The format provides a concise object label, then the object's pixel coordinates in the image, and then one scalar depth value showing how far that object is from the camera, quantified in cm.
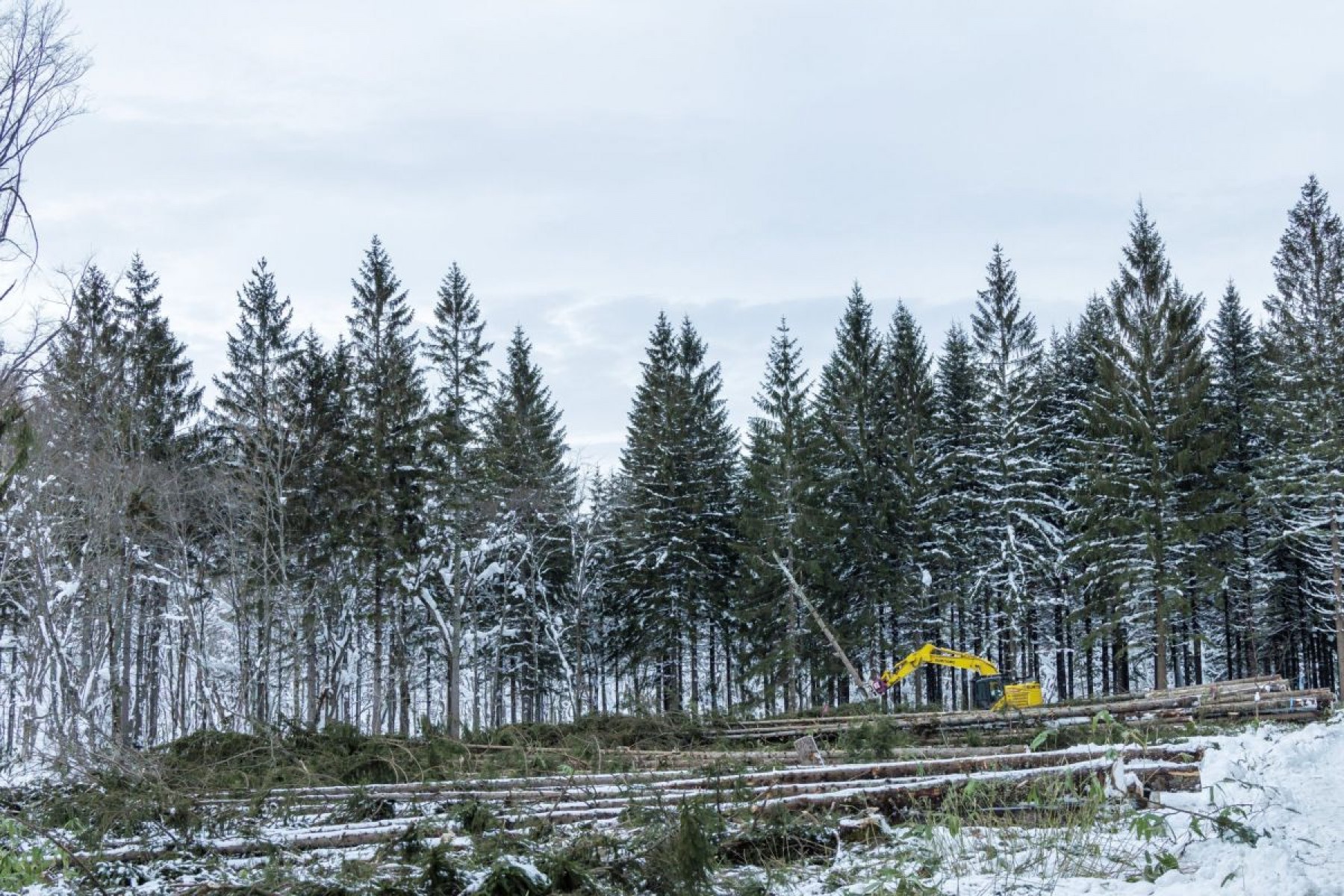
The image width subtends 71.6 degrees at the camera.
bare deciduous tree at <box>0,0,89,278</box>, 898
